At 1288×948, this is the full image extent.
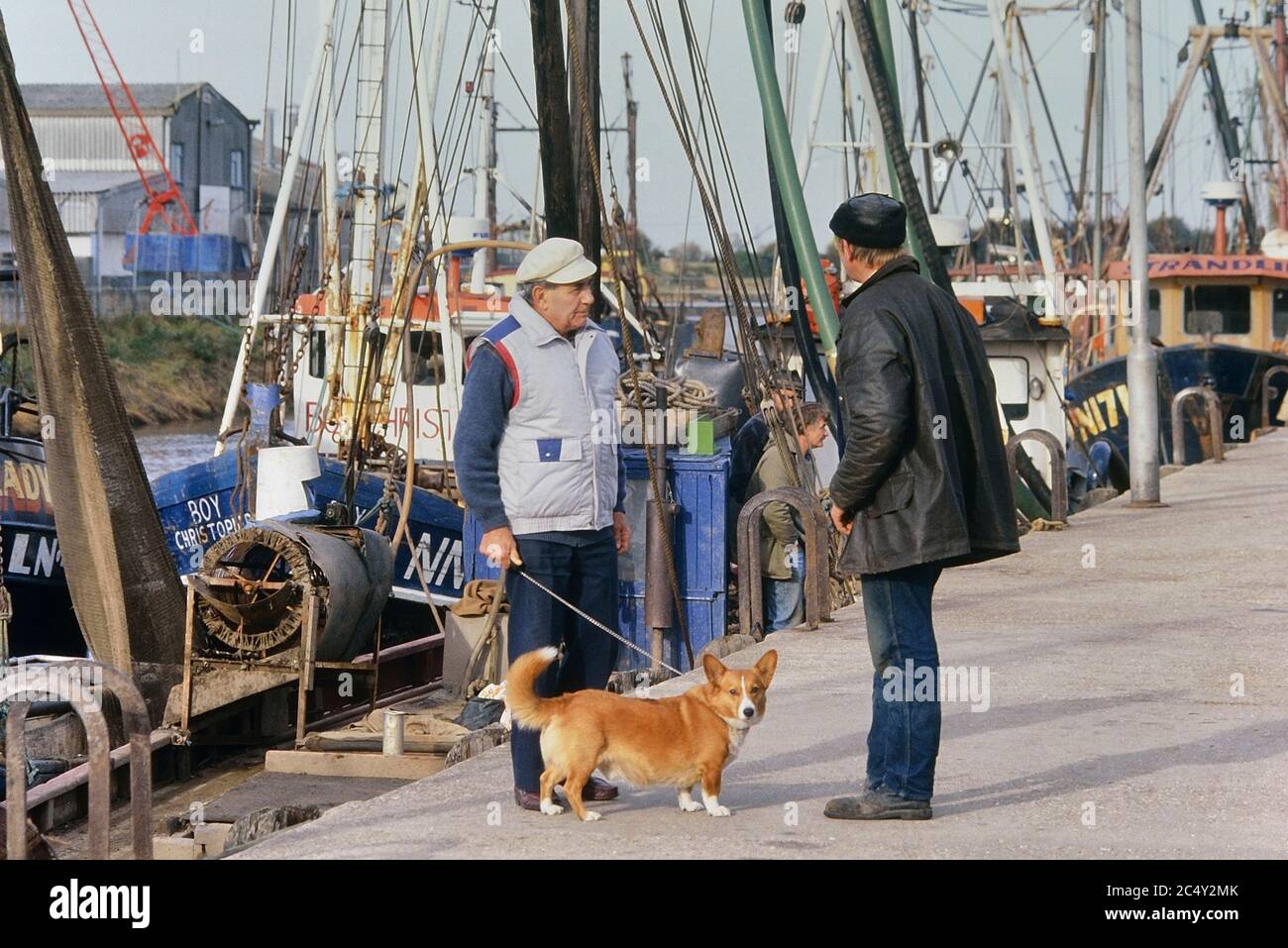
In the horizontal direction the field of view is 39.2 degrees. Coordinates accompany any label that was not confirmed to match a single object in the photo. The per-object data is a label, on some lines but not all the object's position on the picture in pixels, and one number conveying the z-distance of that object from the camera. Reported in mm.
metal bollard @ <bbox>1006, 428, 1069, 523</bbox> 13320
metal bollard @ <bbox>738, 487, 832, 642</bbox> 9148
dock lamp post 14219
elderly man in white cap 5469
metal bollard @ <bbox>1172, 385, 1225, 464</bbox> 18391
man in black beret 5133
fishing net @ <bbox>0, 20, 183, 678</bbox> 8359
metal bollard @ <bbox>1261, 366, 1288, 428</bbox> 24109
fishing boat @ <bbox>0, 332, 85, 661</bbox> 14602
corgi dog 5211
